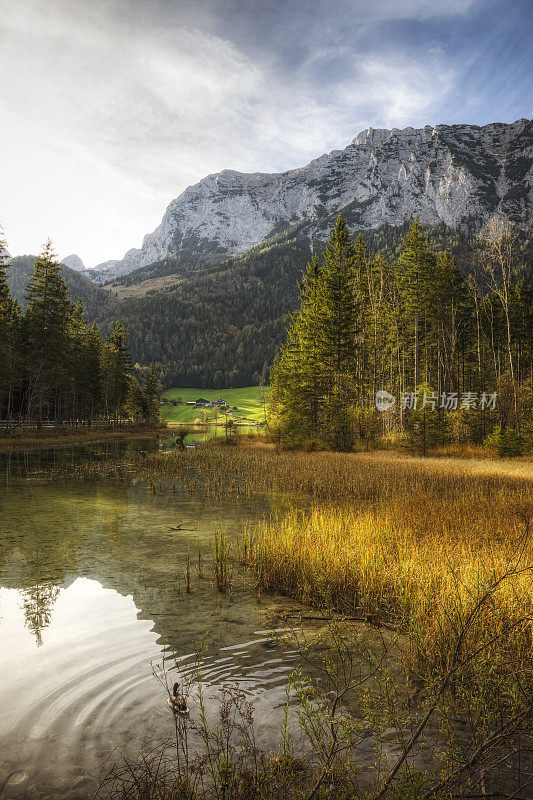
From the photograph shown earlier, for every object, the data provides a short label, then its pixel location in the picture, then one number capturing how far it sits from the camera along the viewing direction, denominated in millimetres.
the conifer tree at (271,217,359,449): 30766
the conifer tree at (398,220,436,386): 36812
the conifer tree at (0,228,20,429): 36750
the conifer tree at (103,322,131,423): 60938
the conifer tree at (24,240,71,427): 40906
